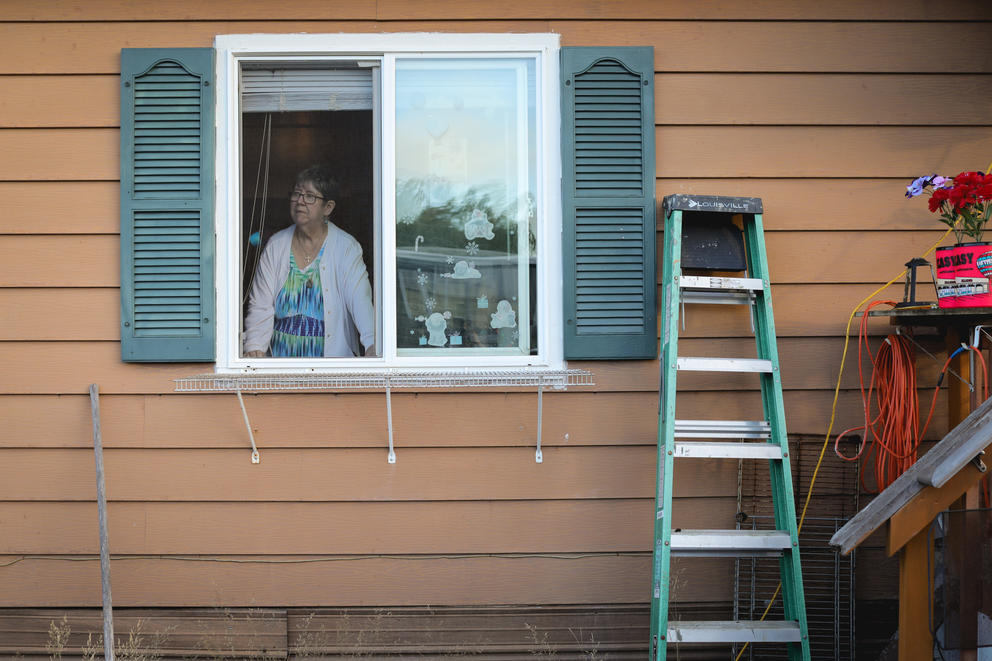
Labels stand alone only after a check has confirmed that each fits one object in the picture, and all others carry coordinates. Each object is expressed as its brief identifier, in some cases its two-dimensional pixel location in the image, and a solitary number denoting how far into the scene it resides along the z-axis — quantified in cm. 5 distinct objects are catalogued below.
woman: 305
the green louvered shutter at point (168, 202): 294
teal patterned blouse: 305
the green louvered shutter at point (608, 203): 296
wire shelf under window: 285
